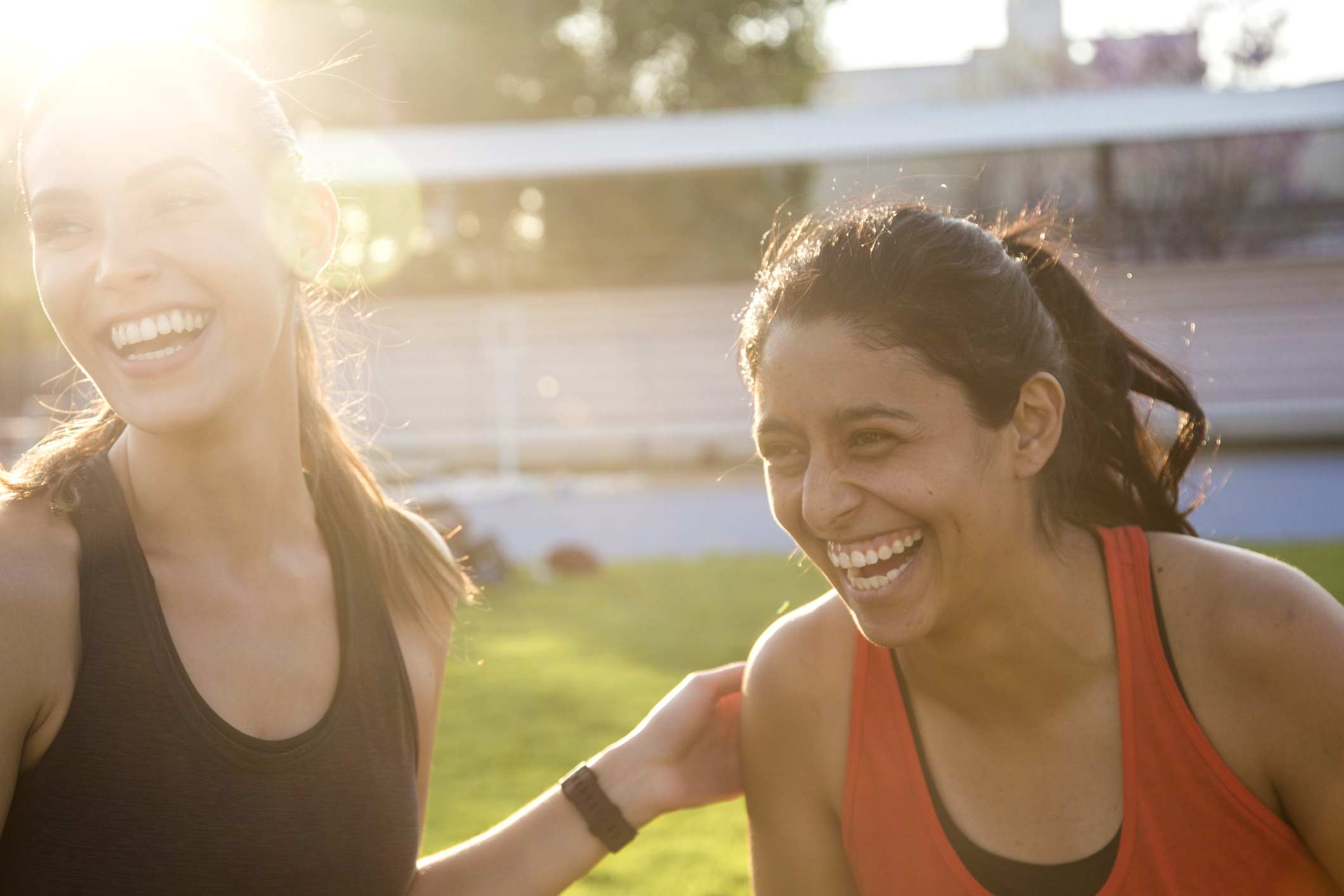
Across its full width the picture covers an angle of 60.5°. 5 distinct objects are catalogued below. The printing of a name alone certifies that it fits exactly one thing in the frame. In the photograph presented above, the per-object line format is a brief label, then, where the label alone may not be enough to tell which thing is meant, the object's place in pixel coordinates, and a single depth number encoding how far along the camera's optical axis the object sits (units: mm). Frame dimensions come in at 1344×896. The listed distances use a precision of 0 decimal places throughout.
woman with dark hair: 1896
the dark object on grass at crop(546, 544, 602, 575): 8695
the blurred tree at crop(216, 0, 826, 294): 17906
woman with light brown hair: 1735
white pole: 16359
